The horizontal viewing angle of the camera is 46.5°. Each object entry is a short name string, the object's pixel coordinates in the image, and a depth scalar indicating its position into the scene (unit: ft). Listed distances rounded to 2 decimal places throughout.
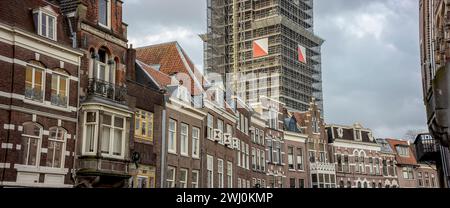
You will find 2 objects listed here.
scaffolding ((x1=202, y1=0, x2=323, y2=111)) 323.98
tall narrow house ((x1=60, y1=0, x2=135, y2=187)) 78.69
